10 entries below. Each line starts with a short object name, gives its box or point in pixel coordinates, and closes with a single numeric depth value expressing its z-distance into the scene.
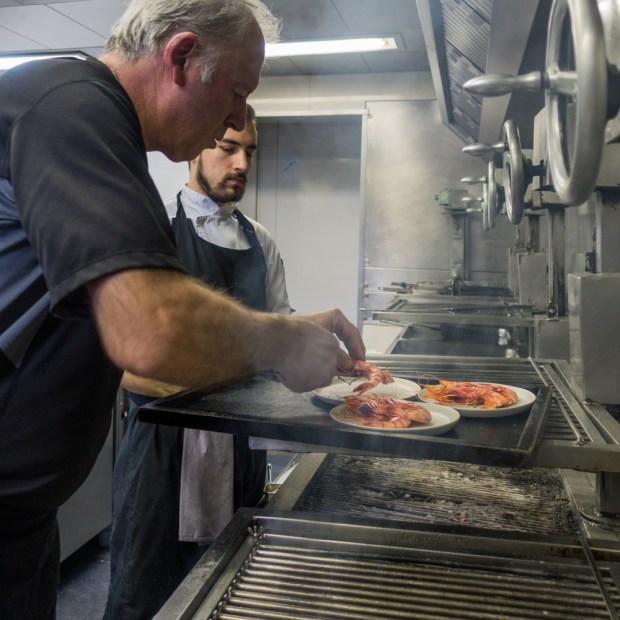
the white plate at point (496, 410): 1.11
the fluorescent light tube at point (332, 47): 4.24
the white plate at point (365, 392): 1.21
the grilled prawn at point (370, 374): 1.34
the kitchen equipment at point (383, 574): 0.84
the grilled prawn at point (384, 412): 1.03
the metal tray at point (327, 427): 0.87
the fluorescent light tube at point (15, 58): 4.97
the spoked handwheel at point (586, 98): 0.76
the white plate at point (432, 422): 0.97
